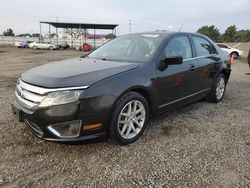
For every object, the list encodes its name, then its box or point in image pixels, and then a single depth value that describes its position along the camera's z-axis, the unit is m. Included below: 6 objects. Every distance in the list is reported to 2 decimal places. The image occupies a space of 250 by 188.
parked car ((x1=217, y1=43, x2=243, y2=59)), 16.20
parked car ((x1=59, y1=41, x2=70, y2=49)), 30.96
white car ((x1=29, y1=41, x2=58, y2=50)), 29.44
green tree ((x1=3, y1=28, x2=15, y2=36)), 55.26
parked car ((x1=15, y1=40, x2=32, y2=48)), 31.79
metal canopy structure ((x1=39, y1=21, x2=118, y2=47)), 30.24
